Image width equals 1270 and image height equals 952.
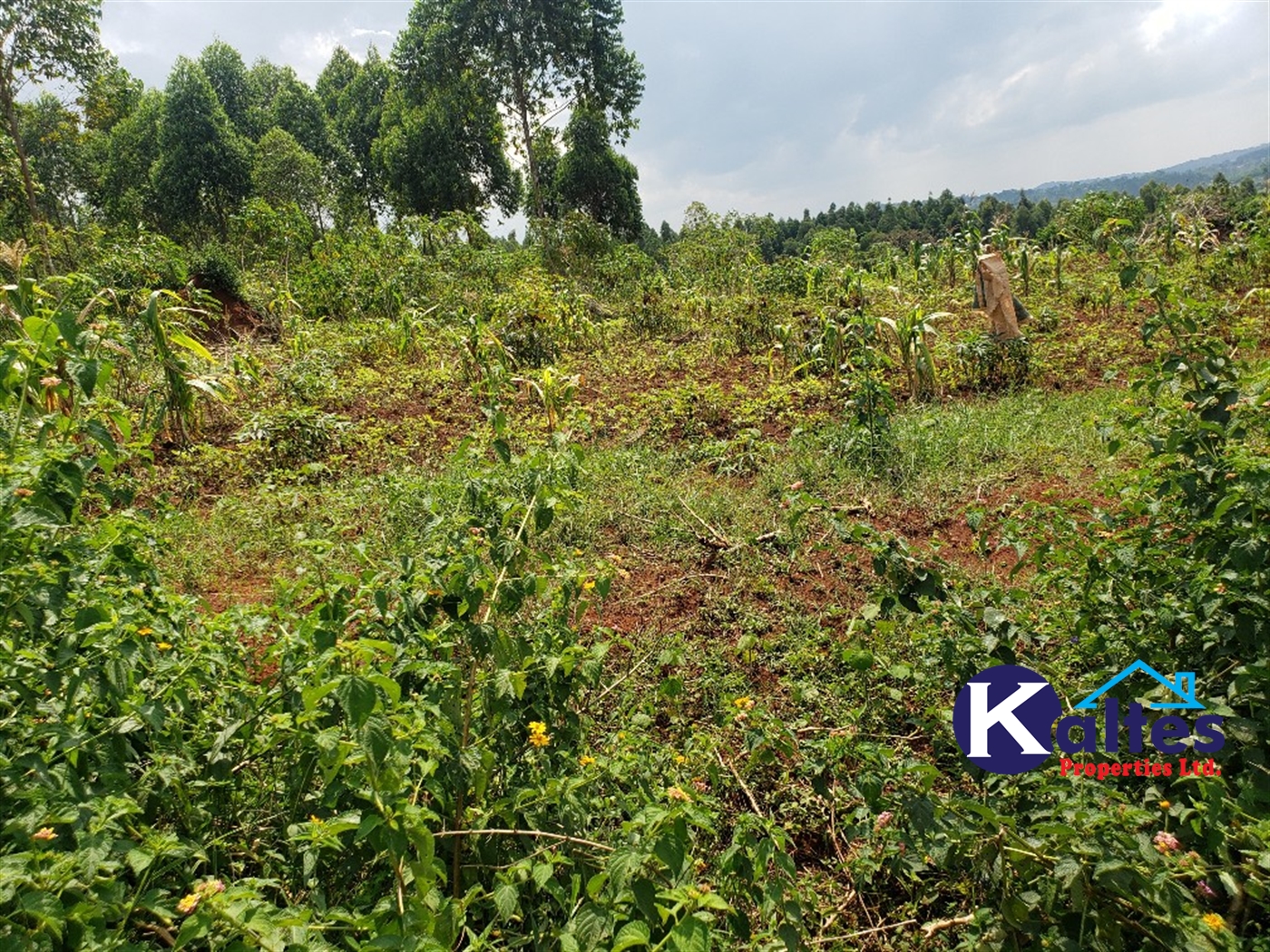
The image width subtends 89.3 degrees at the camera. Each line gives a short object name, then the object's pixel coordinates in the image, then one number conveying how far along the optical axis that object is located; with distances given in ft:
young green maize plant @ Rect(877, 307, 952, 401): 15.29
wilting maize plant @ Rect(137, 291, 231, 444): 8.97
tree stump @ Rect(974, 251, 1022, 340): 16.52
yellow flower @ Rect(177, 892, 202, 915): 2.70
